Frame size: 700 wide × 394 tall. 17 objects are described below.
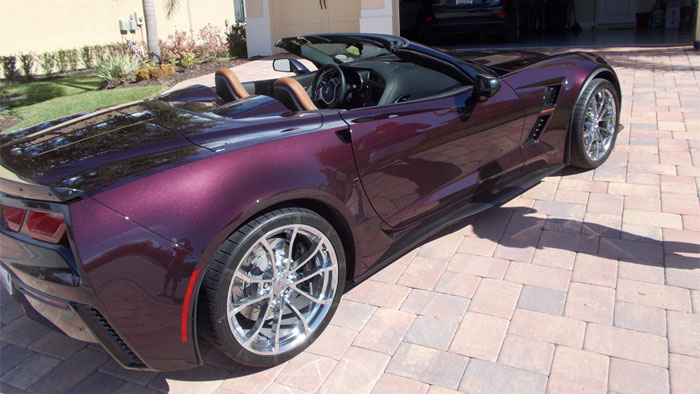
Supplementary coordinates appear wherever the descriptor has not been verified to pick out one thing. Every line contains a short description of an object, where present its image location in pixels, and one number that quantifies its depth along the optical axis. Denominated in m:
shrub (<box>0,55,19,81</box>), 13.55
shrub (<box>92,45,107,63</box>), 15.61
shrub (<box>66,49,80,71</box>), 15.34
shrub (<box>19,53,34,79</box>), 13.81
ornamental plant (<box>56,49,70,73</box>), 15.05
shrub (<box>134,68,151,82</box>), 11.29
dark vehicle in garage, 11.80
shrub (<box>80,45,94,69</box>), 15.54
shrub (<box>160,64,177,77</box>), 11.60
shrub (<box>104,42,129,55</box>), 14.13
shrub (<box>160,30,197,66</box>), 13.43
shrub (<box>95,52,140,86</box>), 11.23
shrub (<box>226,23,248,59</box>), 14.67
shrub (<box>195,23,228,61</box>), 15.09
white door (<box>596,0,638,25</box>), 15.96
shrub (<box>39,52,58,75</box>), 14.67
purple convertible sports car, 2.03
